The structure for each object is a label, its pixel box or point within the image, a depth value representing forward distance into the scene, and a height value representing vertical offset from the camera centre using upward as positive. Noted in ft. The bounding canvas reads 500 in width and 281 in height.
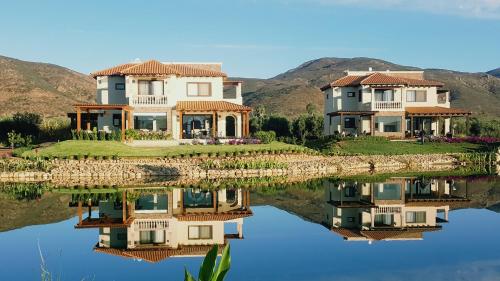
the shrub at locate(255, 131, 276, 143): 142.00 -1.75
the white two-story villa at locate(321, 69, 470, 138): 168.35 +7.00
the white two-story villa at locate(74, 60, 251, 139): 146.51 +7.40
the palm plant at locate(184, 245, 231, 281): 15.53 -3.85
